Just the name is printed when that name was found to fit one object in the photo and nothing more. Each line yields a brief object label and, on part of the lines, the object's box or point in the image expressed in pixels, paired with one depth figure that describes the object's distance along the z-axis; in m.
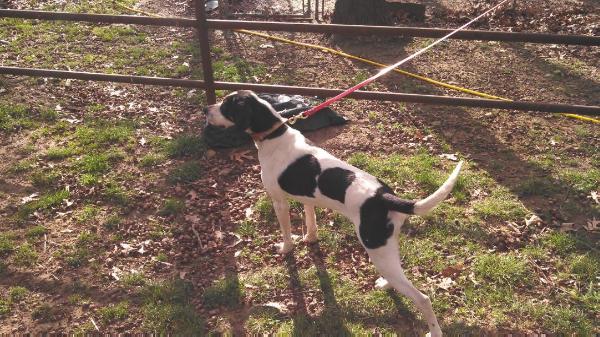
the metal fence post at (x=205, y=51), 5.36
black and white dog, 3.25
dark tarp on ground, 5.80
